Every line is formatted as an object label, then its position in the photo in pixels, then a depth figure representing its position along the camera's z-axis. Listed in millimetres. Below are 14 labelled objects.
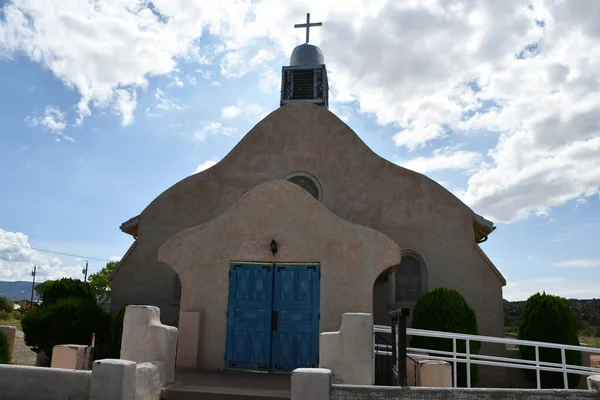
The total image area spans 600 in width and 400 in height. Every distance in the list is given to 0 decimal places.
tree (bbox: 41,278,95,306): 16141
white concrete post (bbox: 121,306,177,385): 8992
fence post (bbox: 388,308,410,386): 7049
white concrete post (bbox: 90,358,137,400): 7121
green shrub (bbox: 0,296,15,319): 53869
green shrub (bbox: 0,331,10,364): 11297
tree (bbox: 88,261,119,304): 43762
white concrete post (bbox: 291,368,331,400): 6844
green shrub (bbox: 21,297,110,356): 13938
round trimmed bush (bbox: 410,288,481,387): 11984
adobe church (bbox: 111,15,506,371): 11086
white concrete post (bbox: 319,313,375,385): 8234
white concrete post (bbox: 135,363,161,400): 7605
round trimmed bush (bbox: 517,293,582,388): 12508
